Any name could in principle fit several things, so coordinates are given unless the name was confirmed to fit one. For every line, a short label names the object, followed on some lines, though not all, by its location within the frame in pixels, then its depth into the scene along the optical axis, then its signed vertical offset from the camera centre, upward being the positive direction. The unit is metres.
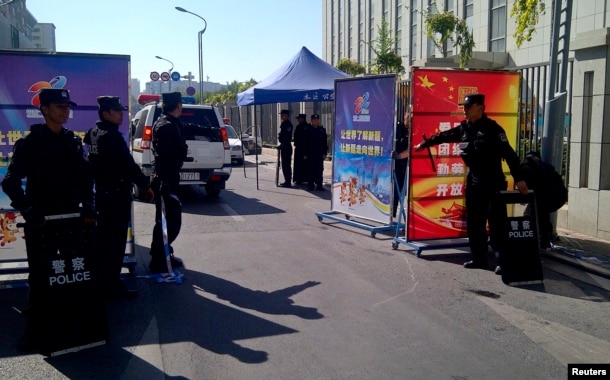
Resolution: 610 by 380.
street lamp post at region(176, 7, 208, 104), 34.38 +4.25
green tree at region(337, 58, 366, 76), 31.44 +3.47
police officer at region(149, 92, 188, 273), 6.62 -0.41
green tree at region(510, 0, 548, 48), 9.99 +2.13
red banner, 7.67 -0.02
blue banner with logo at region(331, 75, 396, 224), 8.50 -0.23
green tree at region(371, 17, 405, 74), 24.97 +3.13
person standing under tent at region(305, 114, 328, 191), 14.28 -0.48
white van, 11.99 -0.29
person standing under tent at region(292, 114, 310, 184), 14.56 -0.47
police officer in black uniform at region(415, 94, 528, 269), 6.70 -0.44
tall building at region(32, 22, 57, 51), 86.92 +15.08
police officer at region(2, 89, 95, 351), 4.50 -0.47
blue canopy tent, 14.50 +1.23
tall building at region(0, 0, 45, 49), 36.72 +10.29
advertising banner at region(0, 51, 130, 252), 6.15 +0.47
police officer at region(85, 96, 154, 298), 5.68 -0.49
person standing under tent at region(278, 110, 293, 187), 15.27 -0.39
